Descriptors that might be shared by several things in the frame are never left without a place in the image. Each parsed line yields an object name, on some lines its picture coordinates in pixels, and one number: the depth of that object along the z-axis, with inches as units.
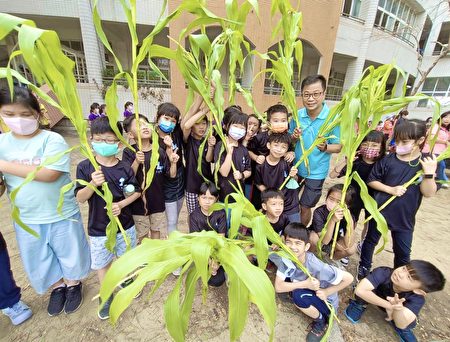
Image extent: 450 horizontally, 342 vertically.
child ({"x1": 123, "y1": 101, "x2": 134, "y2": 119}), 262.1
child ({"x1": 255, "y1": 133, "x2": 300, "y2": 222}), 78.0
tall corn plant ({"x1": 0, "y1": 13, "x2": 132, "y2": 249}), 26.8
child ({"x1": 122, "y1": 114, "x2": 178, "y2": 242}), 70.9
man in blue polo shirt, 75.3
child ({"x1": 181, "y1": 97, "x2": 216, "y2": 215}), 79.7
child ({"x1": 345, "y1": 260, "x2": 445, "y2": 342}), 55.1
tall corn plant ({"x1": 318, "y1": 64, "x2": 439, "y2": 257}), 47.1
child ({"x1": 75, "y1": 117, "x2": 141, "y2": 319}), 57.4
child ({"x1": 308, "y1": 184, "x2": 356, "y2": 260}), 74.9
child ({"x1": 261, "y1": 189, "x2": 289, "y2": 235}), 69.9
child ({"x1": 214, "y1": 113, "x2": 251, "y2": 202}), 74.5
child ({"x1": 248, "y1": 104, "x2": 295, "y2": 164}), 77.5
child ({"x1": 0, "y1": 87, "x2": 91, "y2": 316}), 50.0
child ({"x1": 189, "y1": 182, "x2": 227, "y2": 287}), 72.1
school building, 315.9
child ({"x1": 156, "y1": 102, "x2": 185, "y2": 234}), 74.9
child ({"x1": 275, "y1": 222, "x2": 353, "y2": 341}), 61.1
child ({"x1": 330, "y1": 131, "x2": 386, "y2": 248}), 81.4
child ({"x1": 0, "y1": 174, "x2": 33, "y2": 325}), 59.2
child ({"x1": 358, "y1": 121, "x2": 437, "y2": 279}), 64.8
